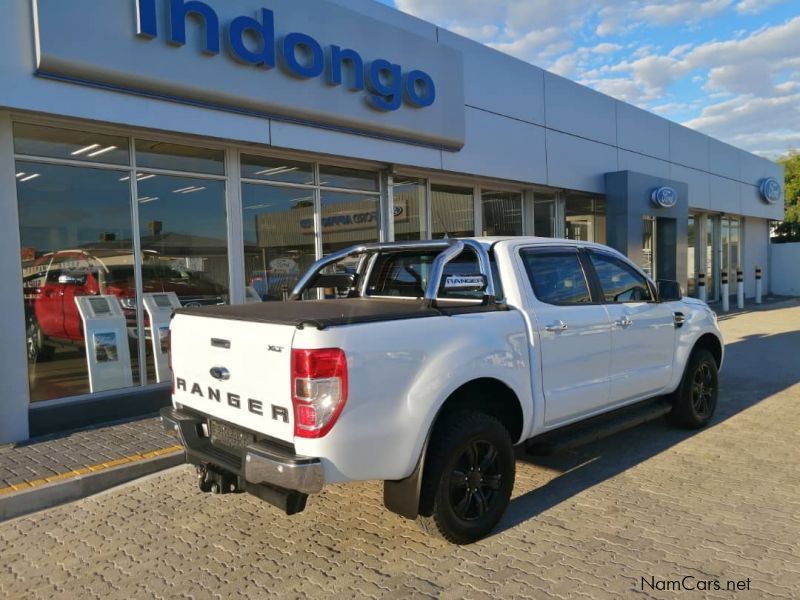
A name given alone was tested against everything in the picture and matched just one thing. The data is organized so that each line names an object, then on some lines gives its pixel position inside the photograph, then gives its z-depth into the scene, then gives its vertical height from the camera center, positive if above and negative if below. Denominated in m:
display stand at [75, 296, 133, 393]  6.77 -0.70
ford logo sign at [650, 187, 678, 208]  14.49 +1.62
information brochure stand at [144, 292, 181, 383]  7.22 -0.57
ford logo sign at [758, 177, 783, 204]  21.95 +2.60
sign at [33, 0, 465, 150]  5.80 +2.51
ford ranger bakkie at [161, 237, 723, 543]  3.04 -0.61
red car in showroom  6.35 -0.07
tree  34.03 +3.01
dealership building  5.89 +1.61
